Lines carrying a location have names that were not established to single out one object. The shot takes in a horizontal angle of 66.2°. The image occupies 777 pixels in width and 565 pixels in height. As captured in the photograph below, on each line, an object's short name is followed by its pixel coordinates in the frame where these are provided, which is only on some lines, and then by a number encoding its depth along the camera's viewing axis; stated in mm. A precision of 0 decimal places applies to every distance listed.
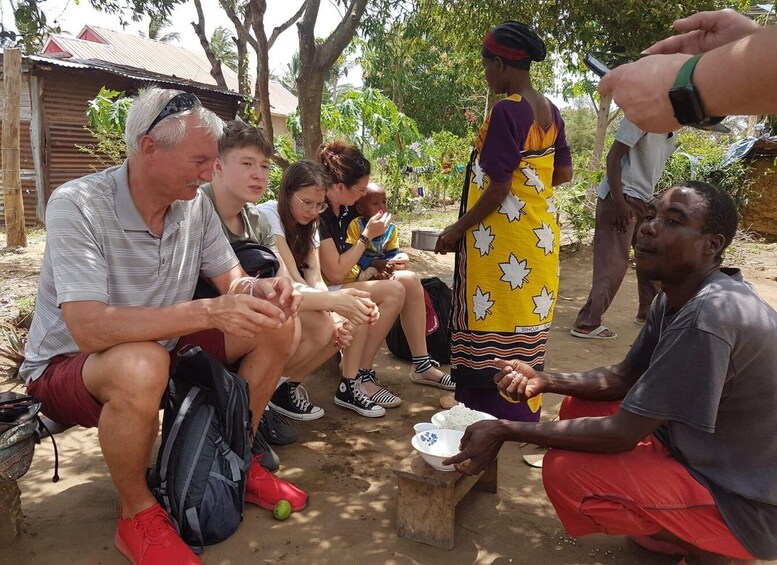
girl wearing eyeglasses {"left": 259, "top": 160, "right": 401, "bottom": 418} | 3223
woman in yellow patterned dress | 2826
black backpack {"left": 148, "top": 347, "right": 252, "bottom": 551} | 2189
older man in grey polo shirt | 2012
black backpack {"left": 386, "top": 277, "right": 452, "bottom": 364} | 4344
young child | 3873
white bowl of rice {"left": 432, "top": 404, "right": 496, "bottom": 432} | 2449
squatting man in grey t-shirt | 1736
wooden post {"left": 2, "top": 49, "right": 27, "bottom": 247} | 7816
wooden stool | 2203
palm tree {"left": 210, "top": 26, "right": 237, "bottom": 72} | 27906
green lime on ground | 2396
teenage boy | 2850
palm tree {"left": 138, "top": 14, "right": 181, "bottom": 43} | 27819
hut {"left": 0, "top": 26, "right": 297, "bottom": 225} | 11047
